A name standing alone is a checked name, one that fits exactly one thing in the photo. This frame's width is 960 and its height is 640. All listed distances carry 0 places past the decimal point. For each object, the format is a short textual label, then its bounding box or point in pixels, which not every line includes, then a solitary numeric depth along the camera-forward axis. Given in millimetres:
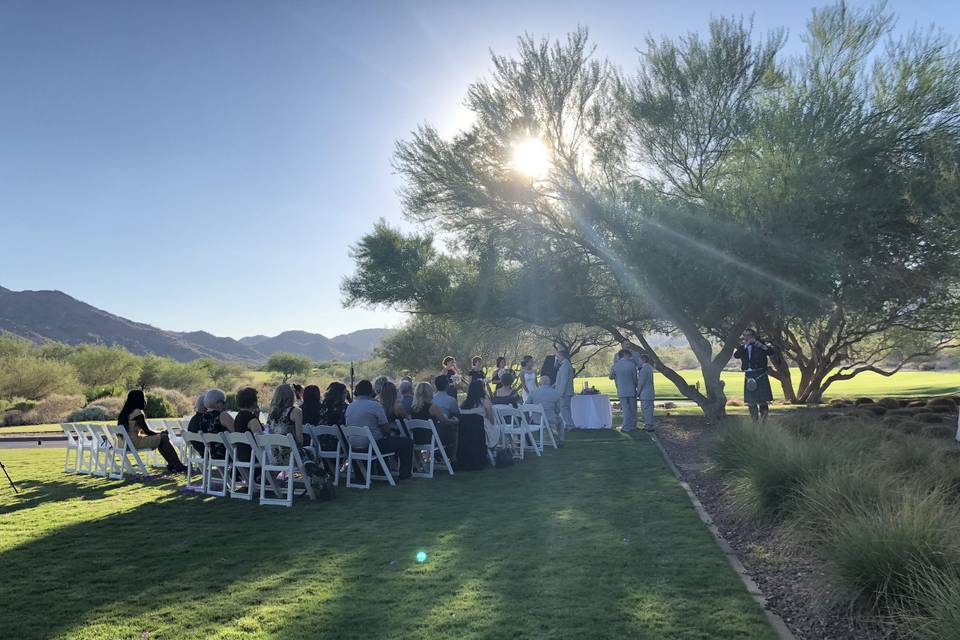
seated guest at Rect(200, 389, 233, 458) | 8039
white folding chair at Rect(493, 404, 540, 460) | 10070
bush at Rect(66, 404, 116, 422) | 23281
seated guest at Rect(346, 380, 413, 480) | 8203
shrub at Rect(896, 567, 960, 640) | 2893
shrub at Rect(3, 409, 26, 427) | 24116
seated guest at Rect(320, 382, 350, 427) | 8516
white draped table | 14555
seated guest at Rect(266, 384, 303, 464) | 7559
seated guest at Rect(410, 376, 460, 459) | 8859
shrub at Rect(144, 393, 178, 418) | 22781
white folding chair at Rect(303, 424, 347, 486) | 8023
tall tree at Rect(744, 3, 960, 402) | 11023
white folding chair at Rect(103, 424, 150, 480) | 9102
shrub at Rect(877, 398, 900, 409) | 15238
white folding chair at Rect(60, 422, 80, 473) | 10070
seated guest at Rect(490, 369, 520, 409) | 11242
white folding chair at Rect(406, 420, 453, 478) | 8508
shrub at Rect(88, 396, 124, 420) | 25197
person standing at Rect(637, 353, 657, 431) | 13797
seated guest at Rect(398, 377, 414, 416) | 9414
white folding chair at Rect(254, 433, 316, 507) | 6828
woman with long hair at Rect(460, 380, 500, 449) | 8984
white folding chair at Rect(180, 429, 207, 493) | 7871
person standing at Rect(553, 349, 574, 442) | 13200
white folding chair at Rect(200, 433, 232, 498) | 7562
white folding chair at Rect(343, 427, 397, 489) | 7832
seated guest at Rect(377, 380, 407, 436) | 8609
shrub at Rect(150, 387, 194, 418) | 26558
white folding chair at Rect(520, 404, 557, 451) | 10377
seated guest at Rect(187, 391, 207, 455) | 8438
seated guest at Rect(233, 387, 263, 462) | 7398
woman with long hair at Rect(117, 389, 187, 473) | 9211
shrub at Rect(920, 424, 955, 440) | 9916
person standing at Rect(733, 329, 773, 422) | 11676
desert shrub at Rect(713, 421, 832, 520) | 5582
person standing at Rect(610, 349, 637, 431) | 13227
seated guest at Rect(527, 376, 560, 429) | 11898
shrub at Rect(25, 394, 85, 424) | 24922
